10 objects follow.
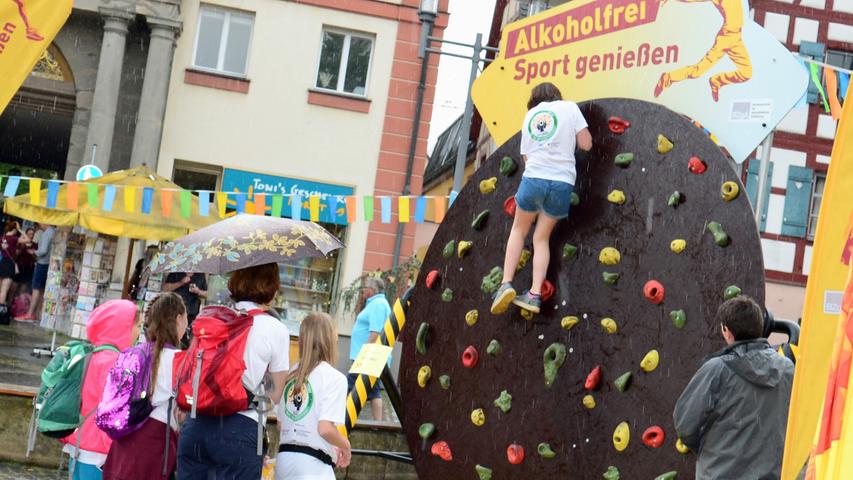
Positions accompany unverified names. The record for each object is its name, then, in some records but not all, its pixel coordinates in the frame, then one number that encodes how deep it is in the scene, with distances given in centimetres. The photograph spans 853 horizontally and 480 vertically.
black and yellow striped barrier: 701
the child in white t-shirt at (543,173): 588
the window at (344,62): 2250
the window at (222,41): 2228
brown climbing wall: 545
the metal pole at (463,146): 1970
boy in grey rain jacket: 516
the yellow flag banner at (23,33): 553
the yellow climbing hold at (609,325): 583
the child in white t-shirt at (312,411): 572
